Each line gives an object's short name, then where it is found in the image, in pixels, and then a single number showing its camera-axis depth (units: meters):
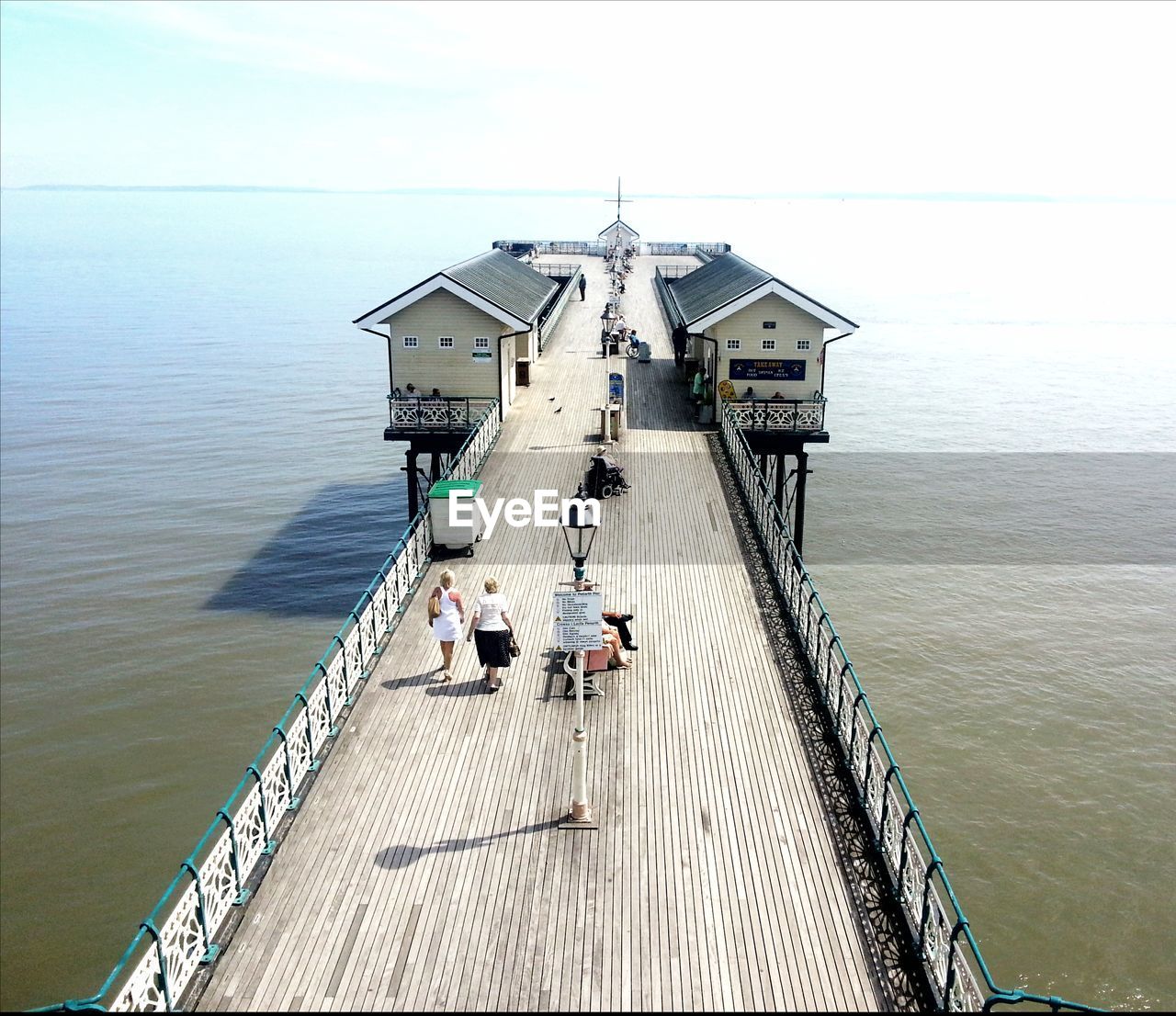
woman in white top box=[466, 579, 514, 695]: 13.07
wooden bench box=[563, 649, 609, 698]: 13.37
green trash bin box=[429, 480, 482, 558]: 17.95
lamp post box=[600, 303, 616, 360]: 35.80
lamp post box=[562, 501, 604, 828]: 10.54
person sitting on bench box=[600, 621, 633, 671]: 13.92
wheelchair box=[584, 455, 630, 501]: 21.25
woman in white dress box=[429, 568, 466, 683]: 13.25
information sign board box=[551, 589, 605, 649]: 10.90
